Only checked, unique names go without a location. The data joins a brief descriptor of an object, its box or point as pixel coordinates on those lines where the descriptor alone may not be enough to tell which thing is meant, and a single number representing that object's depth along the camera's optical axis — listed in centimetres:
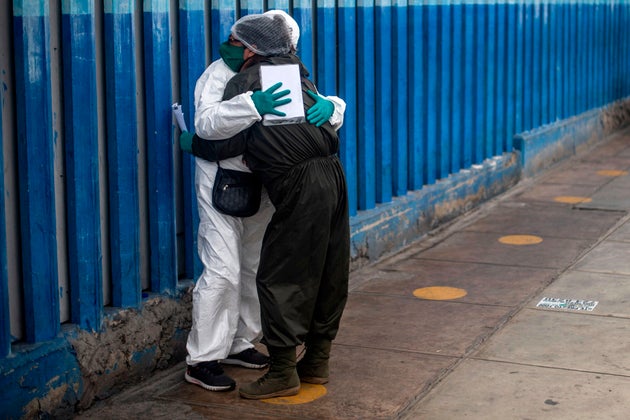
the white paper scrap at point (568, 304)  668
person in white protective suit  524
